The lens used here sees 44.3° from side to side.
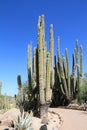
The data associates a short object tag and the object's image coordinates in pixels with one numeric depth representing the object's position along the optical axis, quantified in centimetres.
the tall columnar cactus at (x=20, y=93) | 781
